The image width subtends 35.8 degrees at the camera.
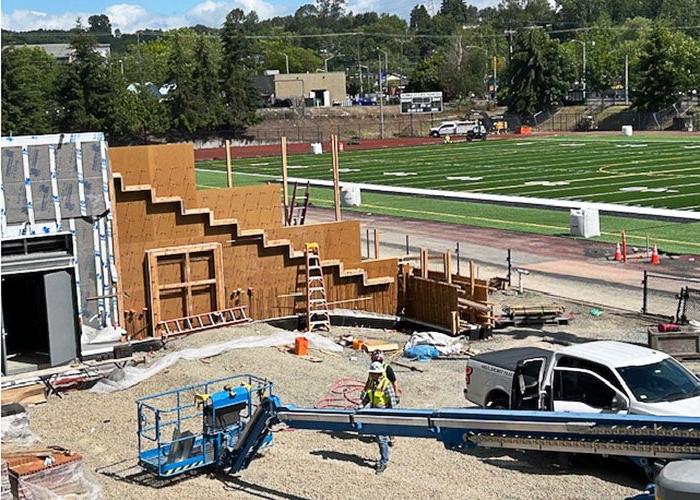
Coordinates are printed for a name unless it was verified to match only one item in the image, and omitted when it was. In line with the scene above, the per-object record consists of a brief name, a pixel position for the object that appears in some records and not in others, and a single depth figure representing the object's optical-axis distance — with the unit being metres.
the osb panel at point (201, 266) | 25.75
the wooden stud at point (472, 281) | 27.12
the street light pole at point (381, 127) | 115.31
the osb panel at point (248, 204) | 27.05
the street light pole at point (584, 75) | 137.62
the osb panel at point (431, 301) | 26.17
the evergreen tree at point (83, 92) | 105.56
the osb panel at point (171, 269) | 25.36
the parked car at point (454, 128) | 107.74
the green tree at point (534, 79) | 121.06
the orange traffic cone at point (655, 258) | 33.28
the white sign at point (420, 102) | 128.88
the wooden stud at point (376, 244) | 30.04
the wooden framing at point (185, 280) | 25.05
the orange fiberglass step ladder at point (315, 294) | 26.59
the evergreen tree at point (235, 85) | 115.44
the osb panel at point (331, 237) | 27.50
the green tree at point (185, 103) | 112.88
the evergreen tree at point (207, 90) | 114.12
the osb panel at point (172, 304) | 25.38
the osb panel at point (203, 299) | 25.73
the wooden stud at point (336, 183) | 31.11
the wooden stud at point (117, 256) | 24.12
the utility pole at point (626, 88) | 125.35
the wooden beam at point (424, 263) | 28.31
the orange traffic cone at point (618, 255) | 34.38
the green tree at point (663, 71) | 108.88
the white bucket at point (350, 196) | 54.22
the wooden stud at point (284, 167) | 31.22
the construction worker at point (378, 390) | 15.55
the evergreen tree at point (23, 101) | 100.25
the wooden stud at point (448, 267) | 27.78
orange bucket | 23.08
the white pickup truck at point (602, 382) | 14.82
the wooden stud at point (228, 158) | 33.19
